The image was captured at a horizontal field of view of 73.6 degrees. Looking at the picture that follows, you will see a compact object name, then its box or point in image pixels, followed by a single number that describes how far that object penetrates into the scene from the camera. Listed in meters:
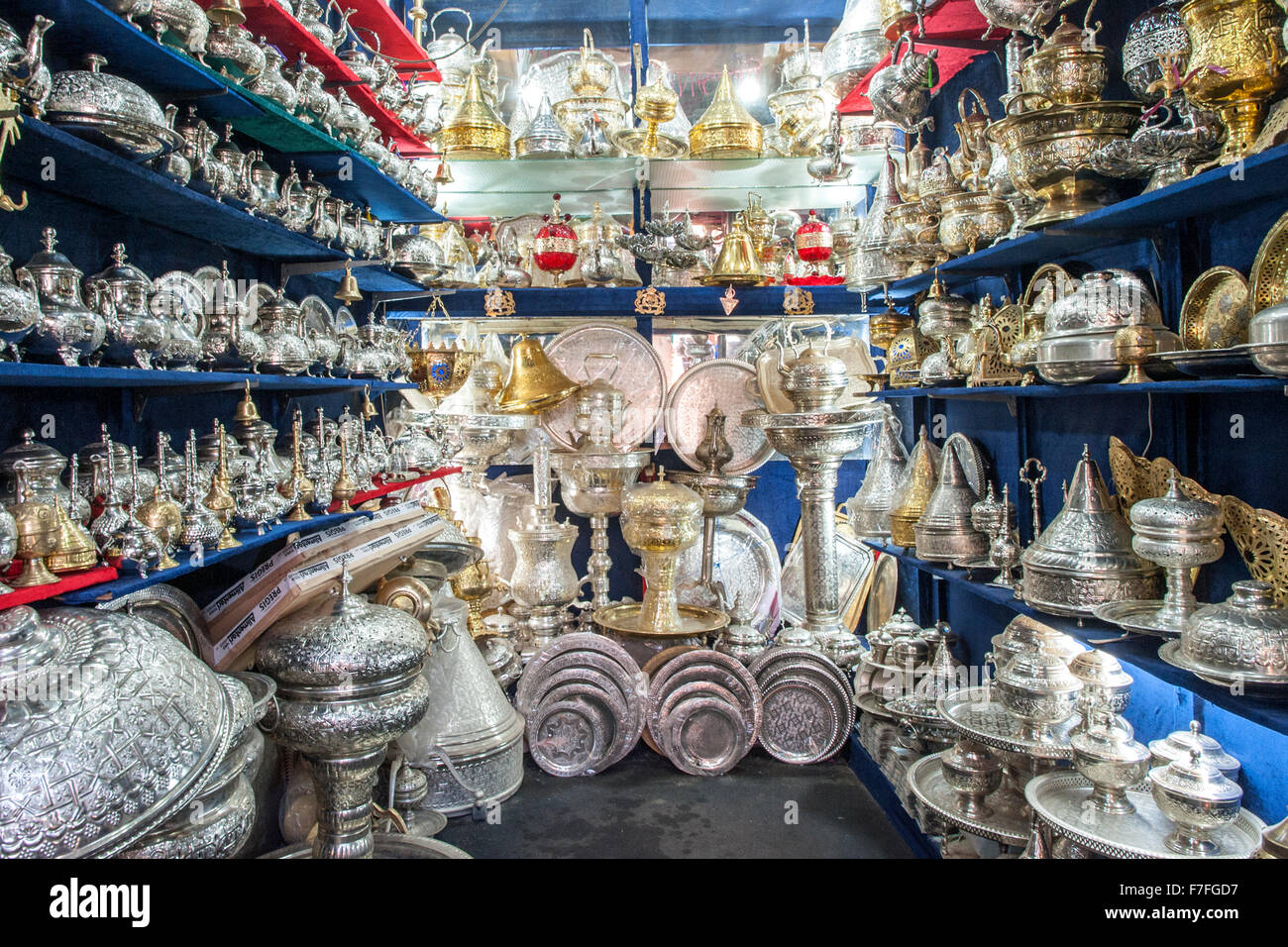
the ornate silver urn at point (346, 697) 1.90
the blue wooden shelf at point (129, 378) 1.52
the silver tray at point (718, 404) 4.11
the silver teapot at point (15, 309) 1.44
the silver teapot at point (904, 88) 2.88
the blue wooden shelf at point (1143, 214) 1.57
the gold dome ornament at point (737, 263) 3.96
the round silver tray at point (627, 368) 4.14
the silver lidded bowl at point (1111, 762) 1.77
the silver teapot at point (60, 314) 1.58
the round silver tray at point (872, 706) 2.94
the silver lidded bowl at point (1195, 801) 1.58
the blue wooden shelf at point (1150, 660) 1.43
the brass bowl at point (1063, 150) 1.97
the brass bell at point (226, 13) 2.18
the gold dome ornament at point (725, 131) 4.00
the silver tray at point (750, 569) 4.25
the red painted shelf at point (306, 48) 2.49
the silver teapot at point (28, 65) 1.47
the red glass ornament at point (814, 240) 3.92
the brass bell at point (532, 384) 3.84
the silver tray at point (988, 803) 2.11
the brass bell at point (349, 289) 3.12
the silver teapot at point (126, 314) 1.77
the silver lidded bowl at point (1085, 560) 2.01
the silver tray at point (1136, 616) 1.80
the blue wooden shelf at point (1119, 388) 1.52
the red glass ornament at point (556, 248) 3.88
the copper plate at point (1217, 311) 1.76
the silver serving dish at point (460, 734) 2.76
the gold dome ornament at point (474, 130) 3.89
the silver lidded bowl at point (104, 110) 1.63
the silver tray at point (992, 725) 2.05
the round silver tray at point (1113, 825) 1.63
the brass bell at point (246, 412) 2.50
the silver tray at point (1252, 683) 1.47
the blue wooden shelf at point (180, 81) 1.70
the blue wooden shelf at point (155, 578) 1.65
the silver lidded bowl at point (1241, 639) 1.48
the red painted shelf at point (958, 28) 2.65
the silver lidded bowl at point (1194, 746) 1.63
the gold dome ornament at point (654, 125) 3.92
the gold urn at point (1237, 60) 1.54
